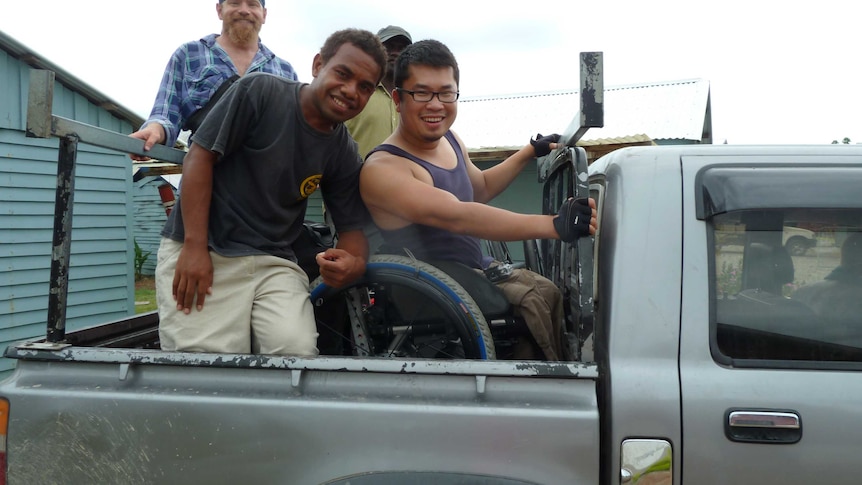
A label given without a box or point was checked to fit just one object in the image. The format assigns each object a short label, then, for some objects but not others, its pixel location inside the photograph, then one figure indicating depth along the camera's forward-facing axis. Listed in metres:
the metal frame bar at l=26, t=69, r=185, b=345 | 1.90
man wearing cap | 3.42
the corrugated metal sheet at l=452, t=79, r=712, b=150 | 11.12
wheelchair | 2.08
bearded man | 2.84
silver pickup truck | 1.63
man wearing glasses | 2.09
